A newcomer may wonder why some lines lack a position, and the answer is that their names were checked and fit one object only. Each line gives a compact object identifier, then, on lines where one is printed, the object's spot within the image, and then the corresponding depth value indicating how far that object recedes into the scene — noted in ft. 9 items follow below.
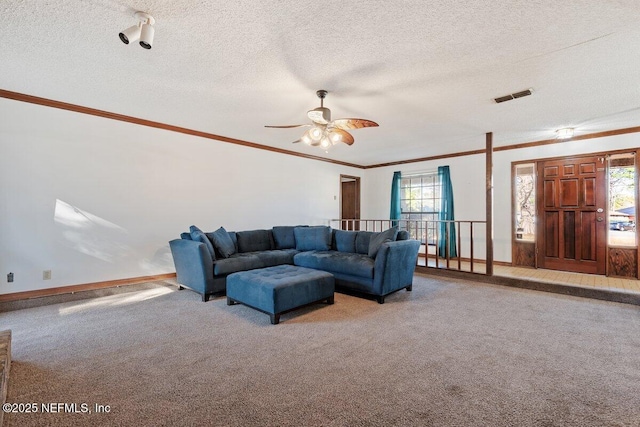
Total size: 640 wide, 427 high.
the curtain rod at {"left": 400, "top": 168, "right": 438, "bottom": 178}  22.47
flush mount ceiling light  15.10
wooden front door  15.71
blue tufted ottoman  9.37
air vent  10.56
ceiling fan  9.98
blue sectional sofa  11.87
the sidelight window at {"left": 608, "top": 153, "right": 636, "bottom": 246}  14.96
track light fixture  6.39
